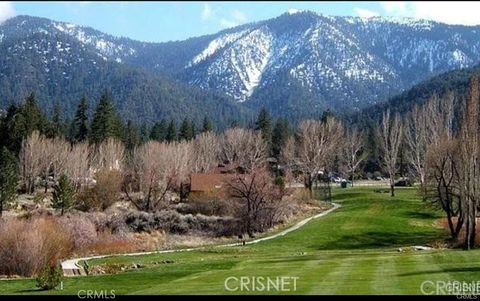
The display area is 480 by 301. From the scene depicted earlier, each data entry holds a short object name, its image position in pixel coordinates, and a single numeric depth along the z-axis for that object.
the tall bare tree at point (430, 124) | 68.25
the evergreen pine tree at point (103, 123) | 97.88
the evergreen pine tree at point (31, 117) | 89.25
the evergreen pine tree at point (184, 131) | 118.44
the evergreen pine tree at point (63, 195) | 62.97
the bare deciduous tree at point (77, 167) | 78.49
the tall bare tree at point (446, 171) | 45.35
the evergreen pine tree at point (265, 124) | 113.46
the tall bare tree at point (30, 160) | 79.94
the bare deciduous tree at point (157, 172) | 73.25
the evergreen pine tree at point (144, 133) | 134.11
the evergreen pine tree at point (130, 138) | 117.78
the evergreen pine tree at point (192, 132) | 118.89
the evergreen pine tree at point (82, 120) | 101.29
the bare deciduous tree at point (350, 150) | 96.94
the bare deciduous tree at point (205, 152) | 99.38
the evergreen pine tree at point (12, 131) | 87.81
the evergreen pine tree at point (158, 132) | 124.72
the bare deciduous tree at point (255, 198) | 60.97
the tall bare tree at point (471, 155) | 39.16
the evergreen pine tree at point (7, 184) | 62.57
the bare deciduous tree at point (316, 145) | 82.06
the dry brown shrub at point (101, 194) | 70.31
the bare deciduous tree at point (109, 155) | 86.72
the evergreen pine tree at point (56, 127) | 95.51
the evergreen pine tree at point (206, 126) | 122.65
